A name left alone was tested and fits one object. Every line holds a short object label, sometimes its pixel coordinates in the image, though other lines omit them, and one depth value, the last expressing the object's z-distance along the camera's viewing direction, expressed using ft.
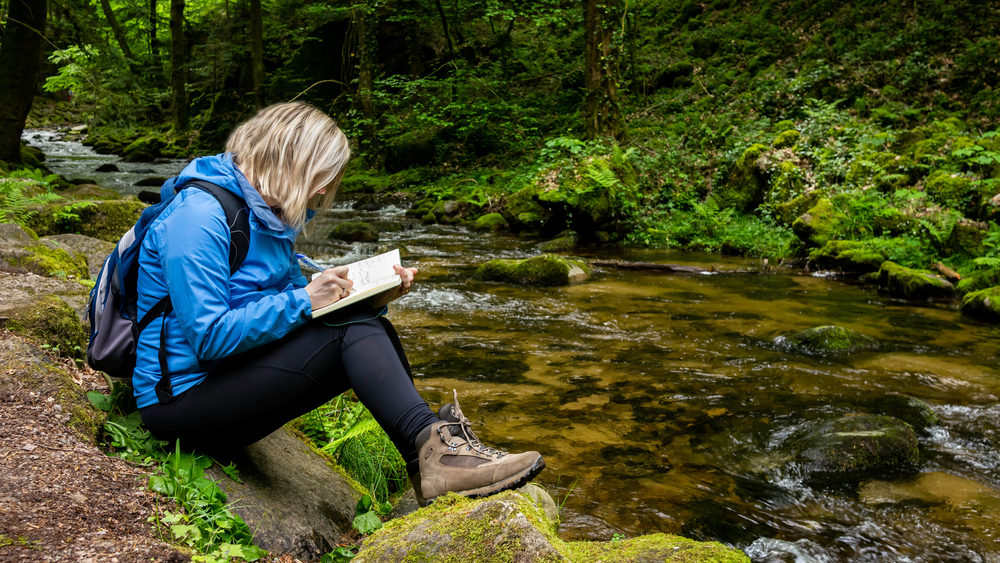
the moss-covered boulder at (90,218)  19.72
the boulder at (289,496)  7.09
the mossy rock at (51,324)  9.01
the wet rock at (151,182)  52.21
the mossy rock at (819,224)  32.71
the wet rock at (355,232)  37.63
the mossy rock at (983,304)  22.66
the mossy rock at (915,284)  25.98
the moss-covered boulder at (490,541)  5.64
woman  6.73
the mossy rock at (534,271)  28.30
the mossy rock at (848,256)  29.55
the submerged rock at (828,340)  19.06
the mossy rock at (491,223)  43.45
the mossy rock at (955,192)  29.78
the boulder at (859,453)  11.90
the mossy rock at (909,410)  14.11
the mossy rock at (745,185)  40.27
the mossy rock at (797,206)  35.04
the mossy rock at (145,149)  78.41
